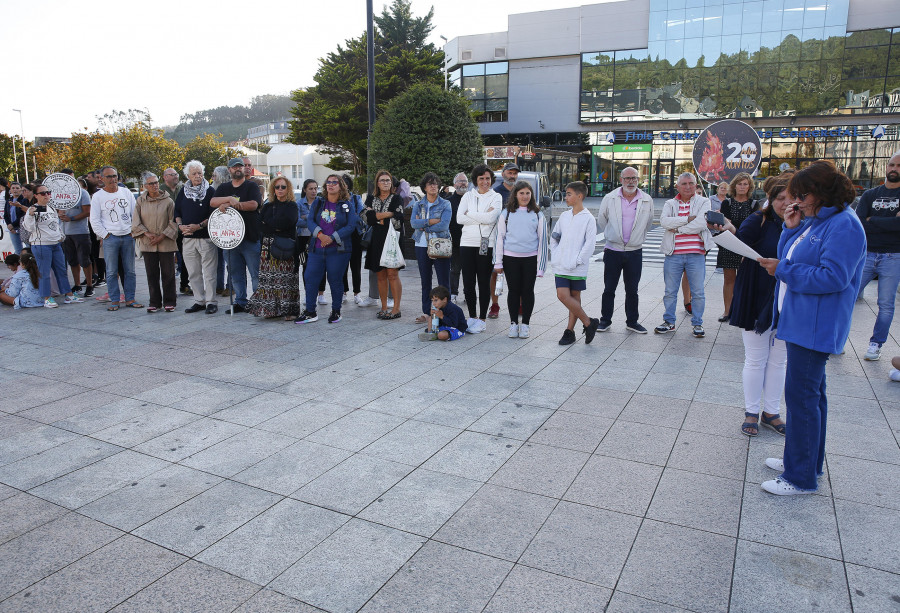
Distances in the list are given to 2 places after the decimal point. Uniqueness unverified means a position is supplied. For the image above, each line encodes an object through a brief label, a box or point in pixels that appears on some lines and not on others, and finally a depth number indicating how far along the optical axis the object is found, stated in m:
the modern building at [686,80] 33.19
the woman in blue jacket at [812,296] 3.32
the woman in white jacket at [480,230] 7.76
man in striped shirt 7.45
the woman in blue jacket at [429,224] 7.87
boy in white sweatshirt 6.86
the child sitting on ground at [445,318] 7.18
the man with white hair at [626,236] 7.45
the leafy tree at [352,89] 34.47
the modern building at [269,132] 138.86
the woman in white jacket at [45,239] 9.10
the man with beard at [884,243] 6.16
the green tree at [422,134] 18.61
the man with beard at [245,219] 8.47
